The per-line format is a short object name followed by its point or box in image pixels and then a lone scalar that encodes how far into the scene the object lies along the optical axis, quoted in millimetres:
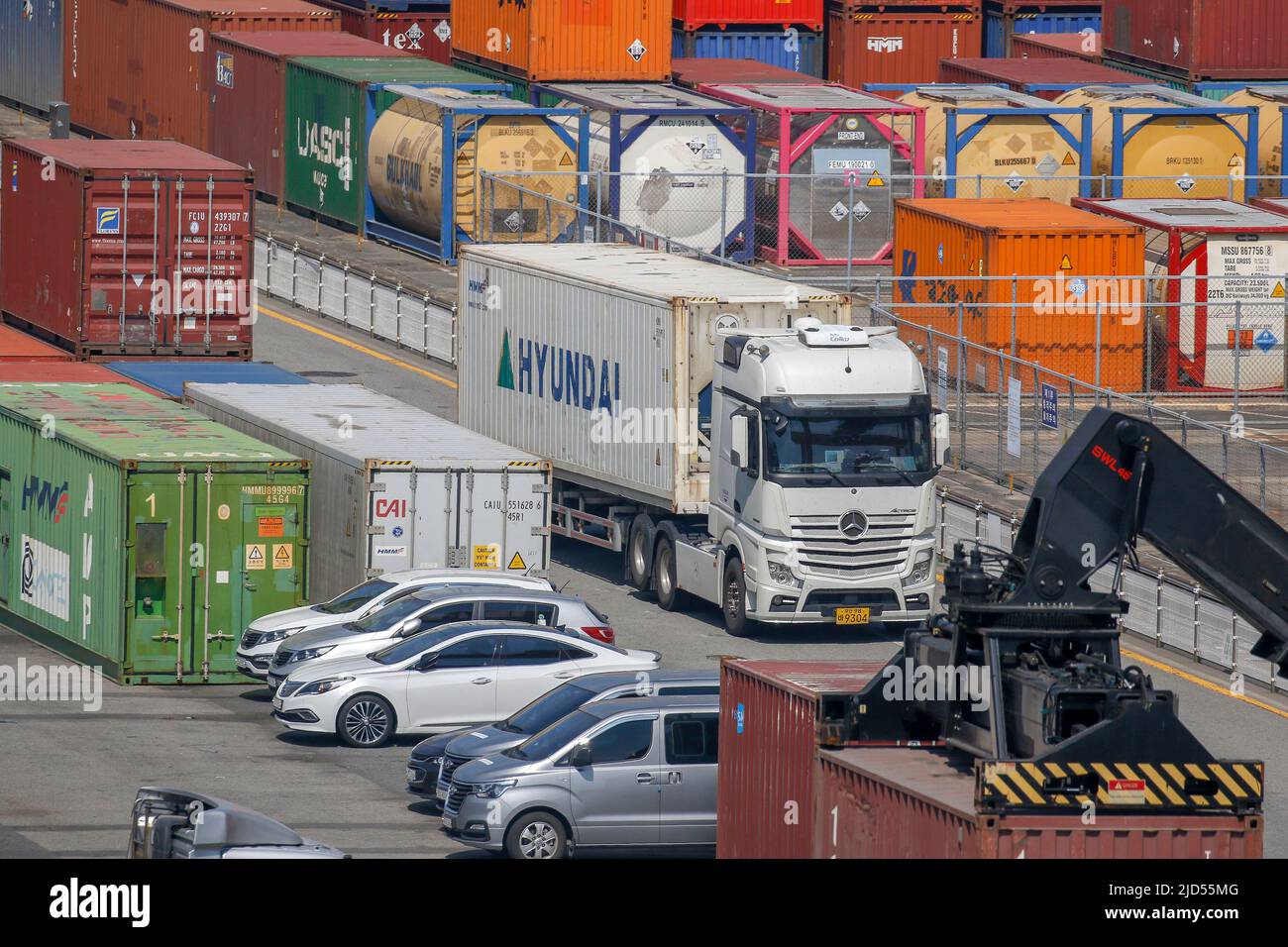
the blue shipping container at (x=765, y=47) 62125
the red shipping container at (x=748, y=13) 61156
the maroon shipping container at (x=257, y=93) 54500
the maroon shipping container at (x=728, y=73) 56653
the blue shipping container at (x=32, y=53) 62406
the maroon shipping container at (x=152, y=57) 57000
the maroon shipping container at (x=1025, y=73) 57969
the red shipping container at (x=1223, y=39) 58781
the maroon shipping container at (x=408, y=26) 64438
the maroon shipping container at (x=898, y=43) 63250
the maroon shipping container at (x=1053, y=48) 63688
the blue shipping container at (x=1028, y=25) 66125
